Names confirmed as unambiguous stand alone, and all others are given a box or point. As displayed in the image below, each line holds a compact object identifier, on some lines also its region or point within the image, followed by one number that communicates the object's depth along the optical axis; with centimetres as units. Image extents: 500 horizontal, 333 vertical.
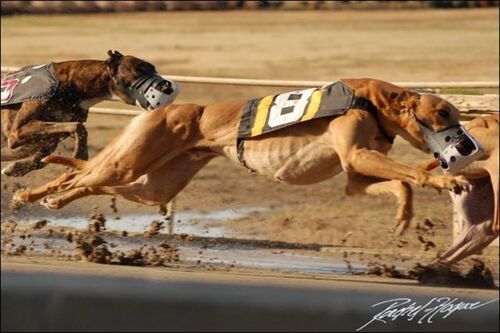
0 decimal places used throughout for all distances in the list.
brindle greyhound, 1301
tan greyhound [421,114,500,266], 1265
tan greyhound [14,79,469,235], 1104
